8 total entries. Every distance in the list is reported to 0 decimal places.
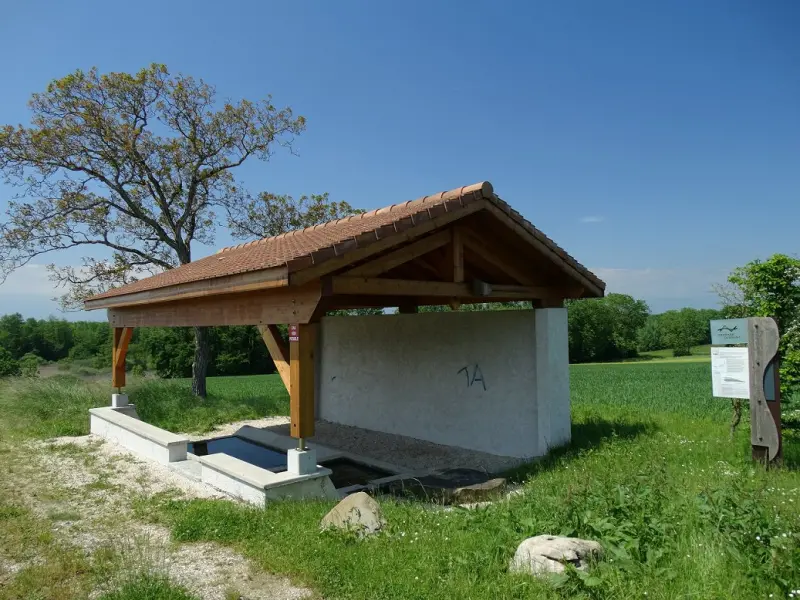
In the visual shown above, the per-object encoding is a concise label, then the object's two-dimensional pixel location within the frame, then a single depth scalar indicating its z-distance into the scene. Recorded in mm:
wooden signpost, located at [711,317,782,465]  5984
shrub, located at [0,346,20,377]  26378
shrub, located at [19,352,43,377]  23031
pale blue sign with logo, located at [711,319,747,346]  6316
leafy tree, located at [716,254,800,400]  7102
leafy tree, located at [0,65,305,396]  14906
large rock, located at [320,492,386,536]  4582
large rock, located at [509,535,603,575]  3525
